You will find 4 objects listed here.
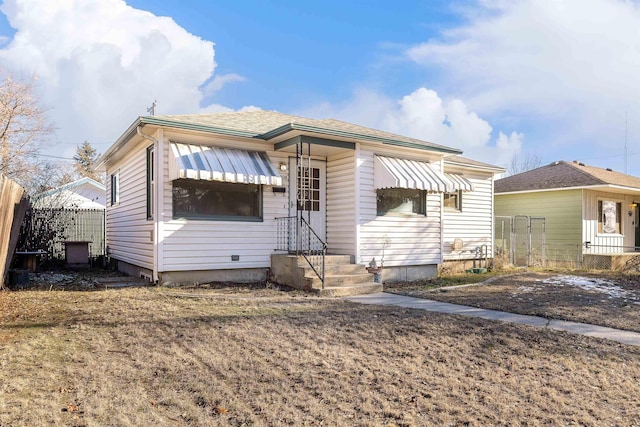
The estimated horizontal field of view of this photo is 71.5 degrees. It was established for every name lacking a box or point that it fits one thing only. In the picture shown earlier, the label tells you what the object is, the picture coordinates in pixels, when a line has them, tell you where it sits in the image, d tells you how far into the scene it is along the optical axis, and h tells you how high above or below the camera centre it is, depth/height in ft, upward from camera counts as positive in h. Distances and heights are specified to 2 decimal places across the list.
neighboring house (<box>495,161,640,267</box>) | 54.24 +2.37
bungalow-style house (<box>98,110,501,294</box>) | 29.25 +1.93
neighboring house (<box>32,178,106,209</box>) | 86.61 +7.28
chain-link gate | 52.70 -1.83
